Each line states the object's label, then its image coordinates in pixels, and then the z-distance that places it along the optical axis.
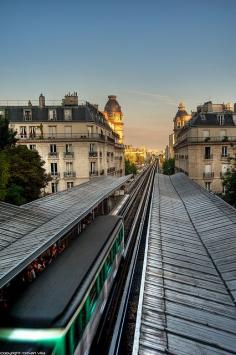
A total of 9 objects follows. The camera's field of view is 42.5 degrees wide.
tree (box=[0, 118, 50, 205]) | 29.30
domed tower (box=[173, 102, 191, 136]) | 127.89
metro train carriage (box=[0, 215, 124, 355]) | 7.28
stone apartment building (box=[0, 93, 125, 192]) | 50.09
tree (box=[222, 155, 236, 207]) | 29.16
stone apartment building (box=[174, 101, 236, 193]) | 52.41
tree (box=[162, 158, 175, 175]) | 99.17
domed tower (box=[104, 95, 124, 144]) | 119.44
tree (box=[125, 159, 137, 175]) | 104.19
